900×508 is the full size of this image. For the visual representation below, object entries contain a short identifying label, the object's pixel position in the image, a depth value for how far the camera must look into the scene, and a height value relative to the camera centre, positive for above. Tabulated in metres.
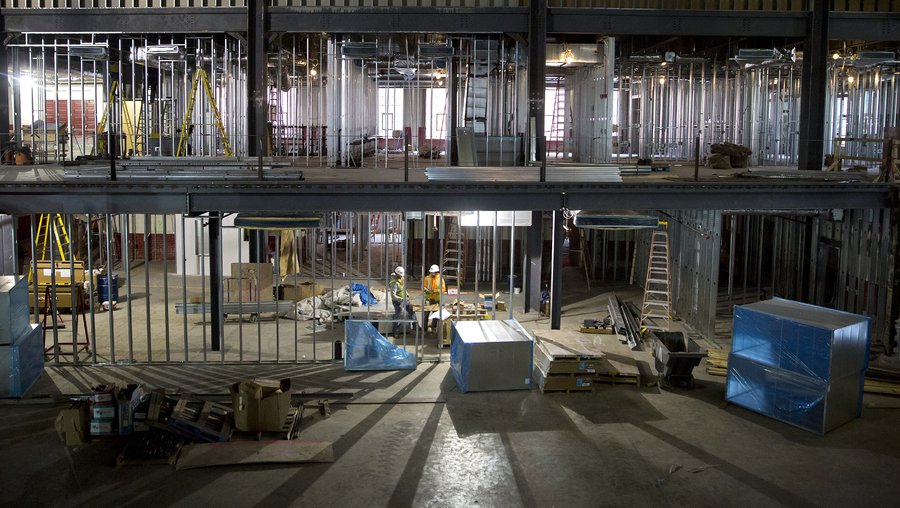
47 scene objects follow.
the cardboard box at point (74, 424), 11.91 -3.45
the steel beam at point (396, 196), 14.50 -0.37
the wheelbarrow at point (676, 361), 14.71 -3.11
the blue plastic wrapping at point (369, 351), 15.70 -3.19
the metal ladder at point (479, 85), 21.92 +2.29
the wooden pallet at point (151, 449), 11.36 -3.66
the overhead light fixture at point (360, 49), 20.84 +2.98
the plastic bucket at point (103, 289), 19.40 -2.69
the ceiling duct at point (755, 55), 21.67 +3.06
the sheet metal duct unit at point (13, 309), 13.77 -2.21
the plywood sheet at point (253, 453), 11.34 -3.69
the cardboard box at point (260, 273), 19.78 -2.28
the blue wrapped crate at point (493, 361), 14.45 -3.07
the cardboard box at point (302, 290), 20.77 -2.81
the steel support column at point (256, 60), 19.94 +2.58
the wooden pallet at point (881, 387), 14.77 -3.49
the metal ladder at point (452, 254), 22.83 -2.19
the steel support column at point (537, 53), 20.16 +2.84
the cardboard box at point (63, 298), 20.10 -2.93
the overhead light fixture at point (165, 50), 20.88 +2.91
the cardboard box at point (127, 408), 12.19 -3.28
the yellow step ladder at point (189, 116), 20.82 +1.36
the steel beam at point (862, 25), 20.89 +3.70
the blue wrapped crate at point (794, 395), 12.83 -3.26
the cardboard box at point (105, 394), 12.14 -3.09
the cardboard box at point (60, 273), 20.03 -2.36
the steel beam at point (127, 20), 20.48 +3.57
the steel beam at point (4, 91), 21.22 +1.92
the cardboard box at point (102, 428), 12.13 -3.55
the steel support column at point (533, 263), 20.42 -2.07
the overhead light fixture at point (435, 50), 21.14 +3.01
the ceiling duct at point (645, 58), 24.05 +3.28
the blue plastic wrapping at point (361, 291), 20.69 -2.78
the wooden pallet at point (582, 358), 14.58 -3.07
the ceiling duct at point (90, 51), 21.30 +2.91
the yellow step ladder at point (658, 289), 19.14 -2.69
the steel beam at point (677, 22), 20.55 +3.69
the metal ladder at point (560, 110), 30.81 +2.54
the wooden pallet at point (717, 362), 15.78 -3.35
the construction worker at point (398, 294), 17.45 -2.37
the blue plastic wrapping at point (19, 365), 13.84 -3.12
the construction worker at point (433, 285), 18.39 -2.32
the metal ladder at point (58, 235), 21.67 -1.67
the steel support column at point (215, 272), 16.05 -1.83
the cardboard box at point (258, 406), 12.20 -3.25
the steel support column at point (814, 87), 20.64 +2.19
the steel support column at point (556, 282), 18.00 -2.17
